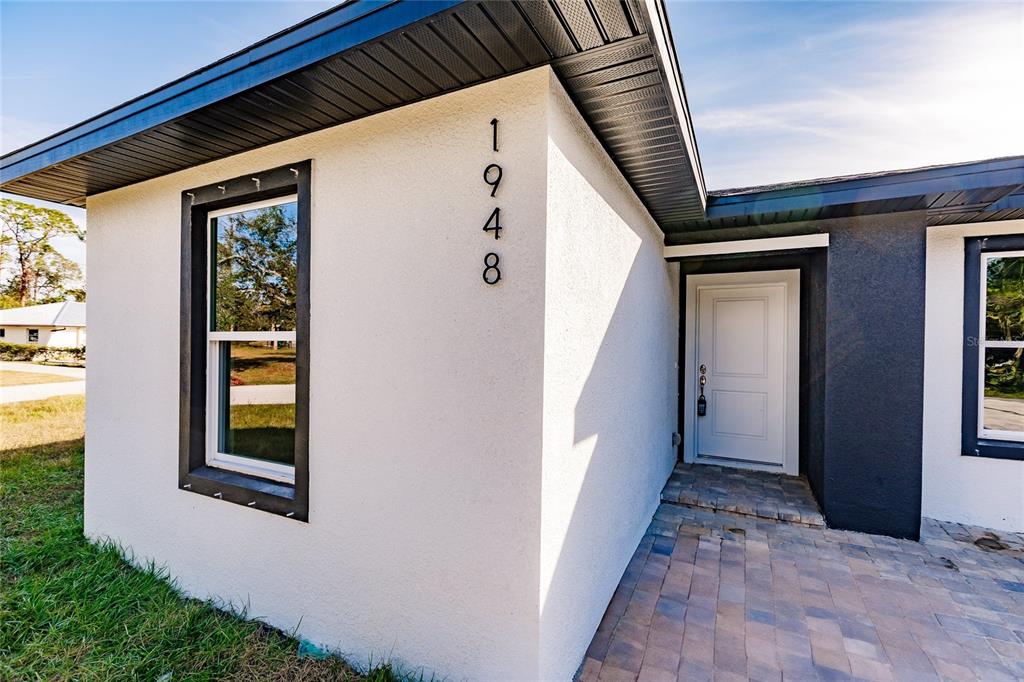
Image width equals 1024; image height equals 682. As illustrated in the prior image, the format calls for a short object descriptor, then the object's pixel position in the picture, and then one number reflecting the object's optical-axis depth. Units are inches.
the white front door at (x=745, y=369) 212.8
